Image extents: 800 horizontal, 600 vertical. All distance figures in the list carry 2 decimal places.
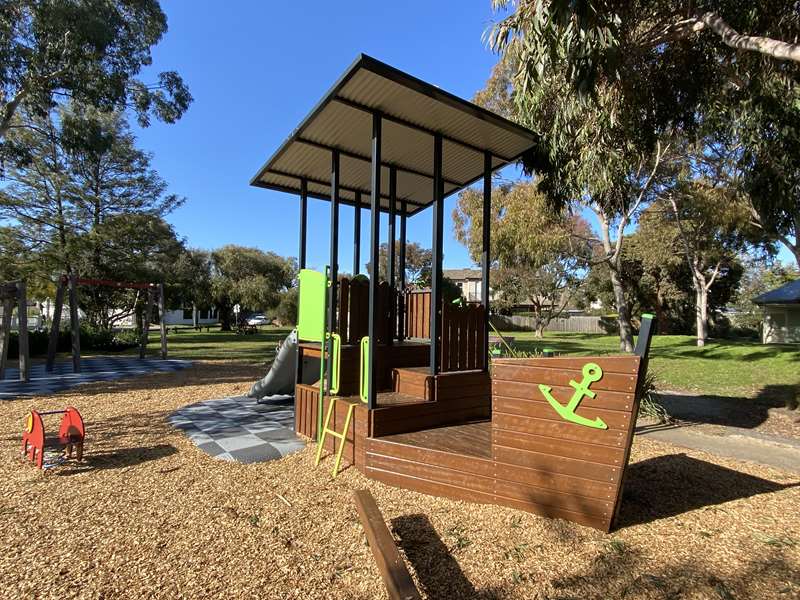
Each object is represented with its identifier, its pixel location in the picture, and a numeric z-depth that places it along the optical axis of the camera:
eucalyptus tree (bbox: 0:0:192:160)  10.40
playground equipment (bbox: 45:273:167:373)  11.59
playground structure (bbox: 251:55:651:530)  2.96
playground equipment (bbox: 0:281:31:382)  9.76
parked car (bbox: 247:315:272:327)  49.83
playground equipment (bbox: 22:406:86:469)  4.22
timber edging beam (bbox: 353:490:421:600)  2.08
